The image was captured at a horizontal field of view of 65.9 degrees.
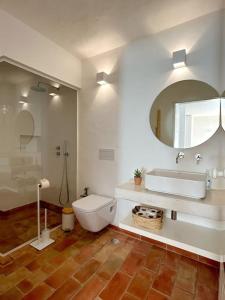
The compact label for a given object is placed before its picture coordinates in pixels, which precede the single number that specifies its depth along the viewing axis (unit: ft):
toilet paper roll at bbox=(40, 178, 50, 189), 6.95
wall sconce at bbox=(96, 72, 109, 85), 7.74
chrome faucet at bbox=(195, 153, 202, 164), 6.04
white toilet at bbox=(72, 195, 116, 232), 6.77
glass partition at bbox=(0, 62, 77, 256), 7.48
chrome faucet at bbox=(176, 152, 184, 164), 6.30
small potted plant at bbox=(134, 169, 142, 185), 6.30
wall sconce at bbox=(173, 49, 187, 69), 6.00
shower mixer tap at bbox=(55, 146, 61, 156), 9.19
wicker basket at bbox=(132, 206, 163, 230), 5.81
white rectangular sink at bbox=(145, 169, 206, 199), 4.84
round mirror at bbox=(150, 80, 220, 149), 5.92
